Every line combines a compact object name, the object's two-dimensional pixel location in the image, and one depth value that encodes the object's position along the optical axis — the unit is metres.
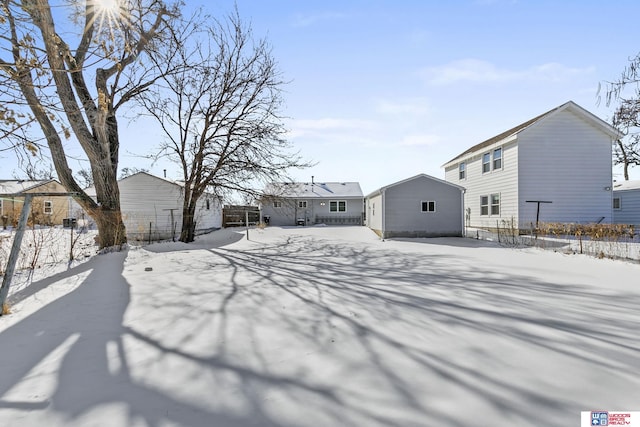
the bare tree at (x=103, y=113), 8.94
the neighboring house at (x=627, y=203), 18.53
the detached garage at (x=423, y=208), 16.17
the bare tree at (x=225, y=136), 14.31
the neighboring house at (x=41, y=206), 8.68
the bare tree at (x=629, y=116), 7.63
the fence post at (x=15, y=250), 4.40
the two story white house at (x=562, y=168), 15.17
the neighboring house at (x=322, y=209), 27.27
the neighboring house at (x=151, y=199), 19.67
